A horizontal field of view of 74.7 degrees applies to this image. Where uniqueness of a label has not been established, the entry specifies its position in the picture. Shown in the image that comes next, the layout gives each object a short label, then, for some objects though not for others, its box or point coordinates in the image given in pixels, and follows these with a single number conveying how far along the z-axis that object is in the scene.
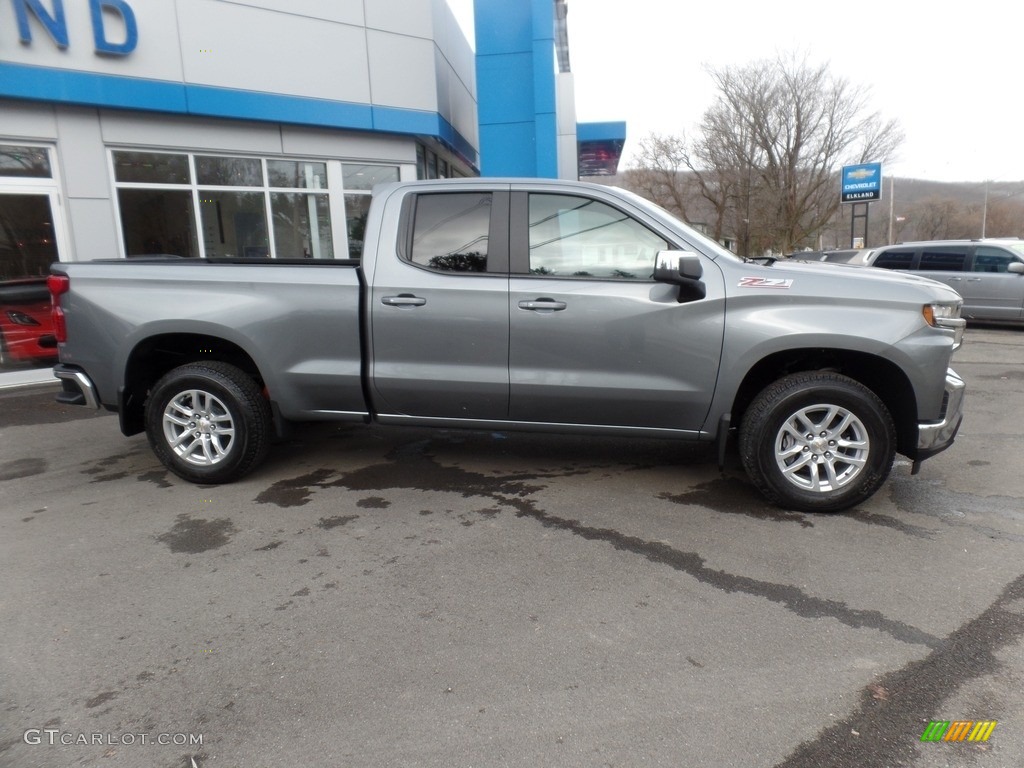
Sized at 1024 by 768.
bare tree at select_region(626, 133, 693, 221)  43.12
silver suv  12.59
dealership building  8.82
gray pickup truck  3.91
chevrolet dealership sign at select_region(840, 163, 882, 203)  34.16
